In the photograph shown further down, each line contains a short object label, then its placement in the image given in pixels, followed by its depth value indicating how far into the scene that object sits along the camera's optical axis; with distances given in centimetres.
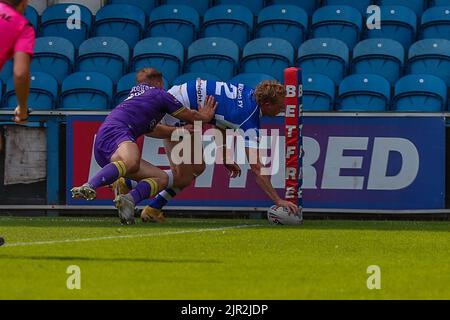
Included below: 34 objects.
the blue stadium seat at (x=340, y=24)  1688
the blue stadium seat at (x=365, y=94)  1538
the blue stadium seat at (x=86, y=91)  1588
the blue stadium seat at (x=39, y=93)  1596
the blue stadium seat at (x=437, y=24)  1658
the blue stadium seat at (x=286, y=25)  1702
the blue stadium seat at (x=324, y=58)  1620
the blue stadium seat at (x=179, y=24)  1730
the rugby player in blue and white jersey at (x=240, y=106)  1208
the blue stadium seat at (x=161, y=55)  1647
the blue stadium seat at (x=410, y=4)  1719
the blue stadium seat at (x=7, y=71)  1688
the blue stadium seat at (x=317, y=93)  1538
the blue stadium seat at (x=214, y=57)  1628
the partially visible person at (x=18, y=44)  820
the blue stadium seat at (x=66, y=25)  1752
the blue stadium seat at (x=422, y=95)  1525
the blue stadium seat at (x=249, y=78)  1548
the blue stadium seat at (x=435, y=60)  1595
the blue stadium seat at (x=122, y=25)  1750
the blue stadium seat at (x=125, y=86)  1562
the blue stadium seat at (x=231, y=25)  1716
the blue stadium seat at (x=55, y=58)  1691
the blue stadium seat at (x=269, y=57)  1623
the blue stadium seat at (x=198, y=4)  1800
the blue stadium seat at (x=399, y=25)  1677
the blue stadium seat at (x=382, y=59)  1614
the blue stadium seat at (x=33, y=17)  1765
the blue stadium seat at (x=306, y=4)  1773
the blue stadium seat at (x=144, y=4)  1811
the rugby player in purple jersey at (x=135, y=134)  1106
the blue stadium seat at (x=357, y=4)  1733
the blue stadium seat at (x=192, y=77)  1556
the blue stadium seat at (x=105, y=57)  1677
